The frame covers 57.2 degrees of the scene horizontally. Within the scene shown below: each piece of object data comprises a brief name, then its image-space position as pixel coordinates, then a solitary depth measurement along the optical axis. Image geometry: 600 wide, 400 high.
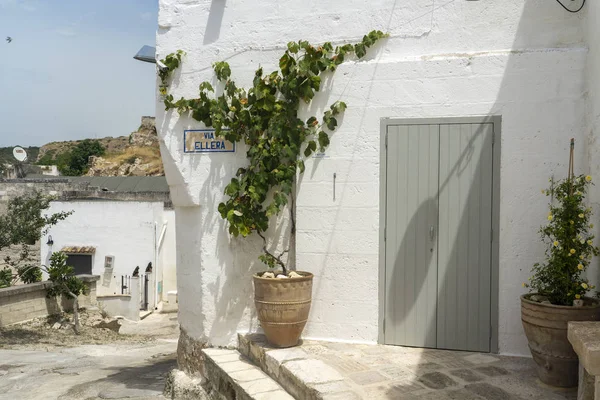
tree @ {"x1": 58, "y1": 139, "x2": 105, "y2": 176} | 47.62
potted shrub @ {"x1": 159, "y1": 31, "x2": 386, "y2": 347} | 4.79
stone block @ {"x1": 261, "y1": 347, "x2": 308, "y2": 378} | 4.23
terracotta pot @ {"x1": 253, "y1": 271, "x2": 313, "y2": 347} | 4.50
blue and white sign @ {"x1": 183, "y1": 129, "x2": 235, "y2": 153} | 5.09
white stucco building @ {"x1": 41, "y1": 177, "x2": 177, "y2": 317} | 17.22
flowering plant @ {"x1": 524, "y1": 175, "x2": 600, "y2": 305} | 3.59
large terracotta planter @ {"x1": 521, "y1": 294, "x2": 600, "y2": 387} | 3.46
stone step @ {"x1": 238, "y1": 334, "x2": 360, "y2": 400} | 3.56
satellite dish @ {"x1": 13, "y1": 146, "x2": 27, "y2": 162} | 26.30
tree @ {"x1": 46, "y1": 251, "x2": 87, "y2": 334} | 11.81
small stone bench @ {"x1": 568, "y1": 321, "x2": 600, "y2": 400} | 2.57
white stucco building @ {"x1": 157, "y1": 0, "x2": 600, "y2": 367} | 4.38
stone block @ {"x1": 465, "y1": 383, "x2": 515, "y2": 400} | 3.46
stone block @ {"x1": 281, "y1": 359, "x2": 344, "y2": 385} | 3.77
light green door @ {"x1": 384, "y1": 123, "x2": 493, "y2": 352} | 4.54
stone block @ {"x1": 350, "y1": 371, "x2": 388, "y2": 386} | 3.78
